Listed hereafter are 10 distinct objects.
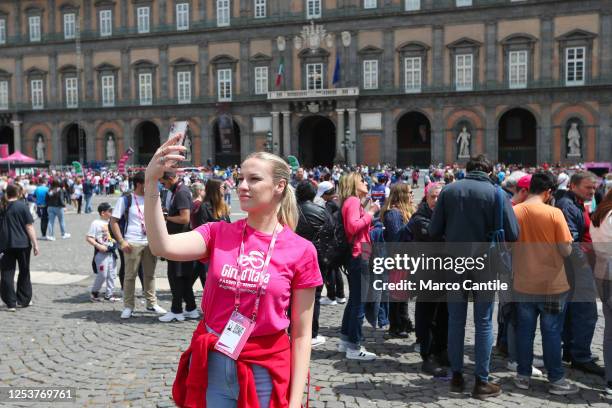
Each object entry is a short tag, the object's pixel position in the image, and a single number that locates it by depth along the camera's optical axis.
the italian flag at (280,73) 41.50
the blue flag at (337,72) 40.47
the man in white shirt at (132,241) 7.84
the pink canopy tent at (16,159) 36.08
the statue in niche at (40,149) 49.47
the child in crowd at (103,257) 8.88
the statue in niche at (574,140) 37.46
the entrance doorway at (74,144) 48.27
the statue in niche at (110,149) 47.41
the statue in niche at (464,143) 39.62
